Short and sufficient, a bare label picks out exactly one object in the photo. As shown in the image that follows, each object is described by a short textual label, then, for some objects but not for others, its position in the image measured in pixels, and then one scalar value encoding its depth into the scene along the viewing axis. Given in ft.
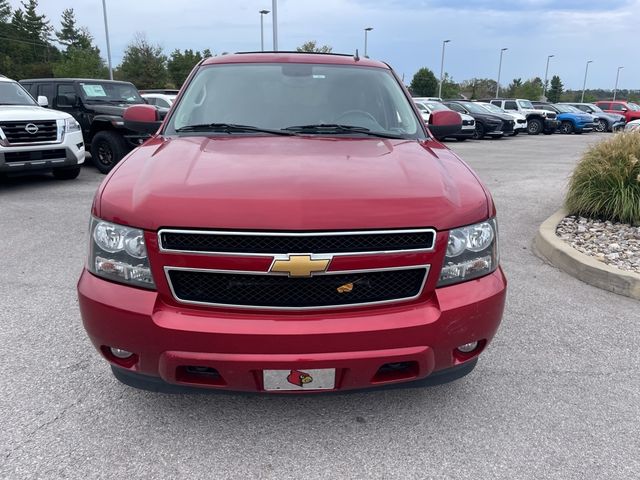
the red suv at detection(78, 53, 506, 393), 6.84
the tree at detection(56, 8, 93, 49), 222.89
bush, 18.81
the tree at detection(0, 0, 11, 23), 202.95
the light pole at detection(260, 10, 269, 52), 117.94
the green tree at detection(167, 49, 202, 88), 173.06
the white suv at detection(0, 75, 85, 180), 25.86
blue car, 89.86
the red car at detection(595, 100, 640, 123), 102.71
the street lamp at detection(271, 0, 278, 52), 74.86
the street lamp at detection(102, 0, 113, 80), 104.63
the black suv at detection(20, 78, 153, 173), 32.60
